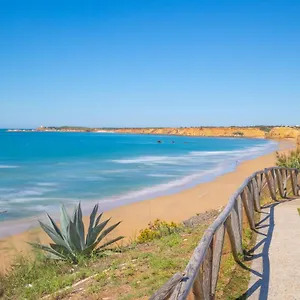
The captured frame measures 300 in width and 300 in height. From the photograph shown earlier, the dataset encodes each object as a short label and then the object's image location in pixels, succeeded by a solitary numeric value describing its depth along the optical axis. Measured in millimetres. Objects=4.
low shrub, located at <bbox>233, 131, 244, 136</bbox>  180025
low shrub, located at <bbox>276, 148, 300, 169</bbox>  16438
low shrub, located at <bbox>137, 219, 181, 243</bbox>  9087
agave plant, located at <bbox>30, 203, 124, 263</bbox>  7450
